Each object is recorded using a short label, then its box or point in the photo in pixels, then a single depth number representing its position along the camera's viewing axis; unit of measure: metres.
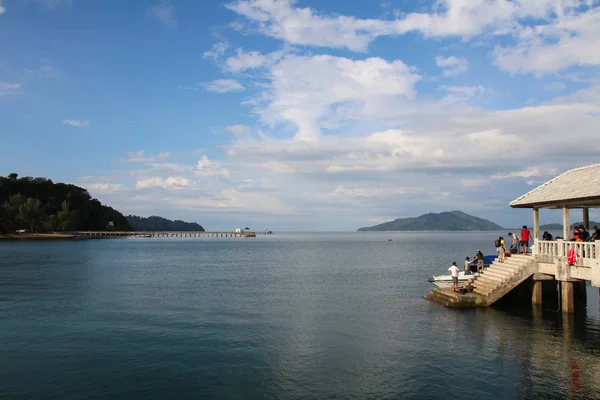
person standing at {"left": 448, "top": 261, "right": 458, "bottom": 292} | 29.29
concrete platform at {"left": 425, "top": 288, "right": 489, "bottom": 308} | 26.78
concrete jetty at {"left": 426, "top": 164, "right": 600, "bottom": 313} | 22.59
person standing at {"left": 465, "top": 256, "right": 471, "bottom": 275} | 33.44
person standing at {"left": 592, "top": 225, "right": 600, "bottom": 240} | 23.44
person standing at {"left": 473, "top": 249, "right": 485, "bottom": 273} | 32.53
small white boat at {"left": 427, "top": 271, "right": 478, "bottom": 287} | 33.72
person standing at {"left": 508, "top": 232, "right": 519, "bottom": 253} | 30.77
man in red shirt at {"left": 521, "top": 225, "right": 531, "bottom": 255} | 28.59
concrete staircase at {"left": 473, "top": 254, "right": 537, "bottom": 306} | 25.95
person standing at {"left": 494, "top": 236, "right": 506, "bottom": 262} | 29.13
